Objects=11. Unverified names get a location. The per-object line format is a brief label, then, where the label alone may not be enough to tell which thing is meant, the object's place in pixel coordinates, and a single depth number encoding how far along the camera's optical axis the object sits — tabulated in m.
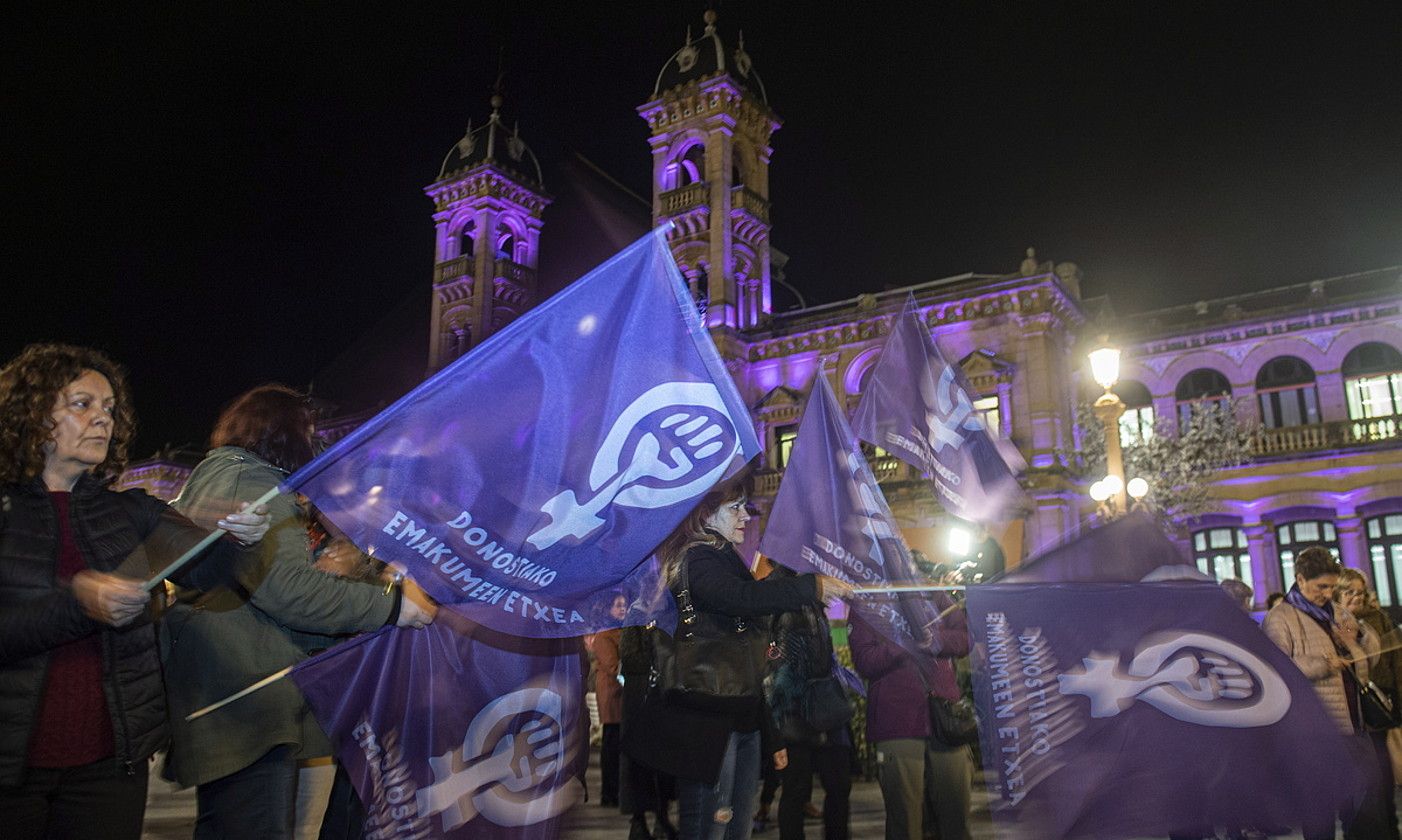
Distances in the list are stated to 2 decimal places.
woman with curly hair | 2.74
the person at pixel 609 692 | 9.94
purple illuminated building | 26.38
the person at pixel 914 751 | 5.62
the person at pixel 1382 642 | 6.04
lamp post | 13.16
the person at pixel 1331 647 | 5.73
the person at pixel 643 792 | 6.79
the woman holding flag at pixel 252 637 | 3.27
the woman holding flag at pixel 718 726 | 4.29
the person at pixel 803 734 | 5.58
